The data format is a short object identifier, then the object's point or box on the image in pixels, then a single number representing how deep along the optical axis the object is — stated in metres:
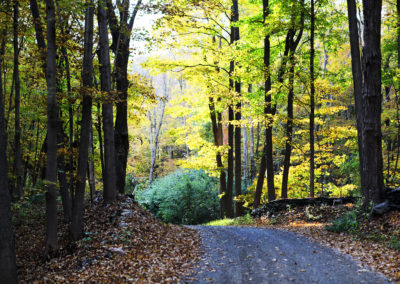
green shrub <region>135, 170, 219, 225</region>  20.77
